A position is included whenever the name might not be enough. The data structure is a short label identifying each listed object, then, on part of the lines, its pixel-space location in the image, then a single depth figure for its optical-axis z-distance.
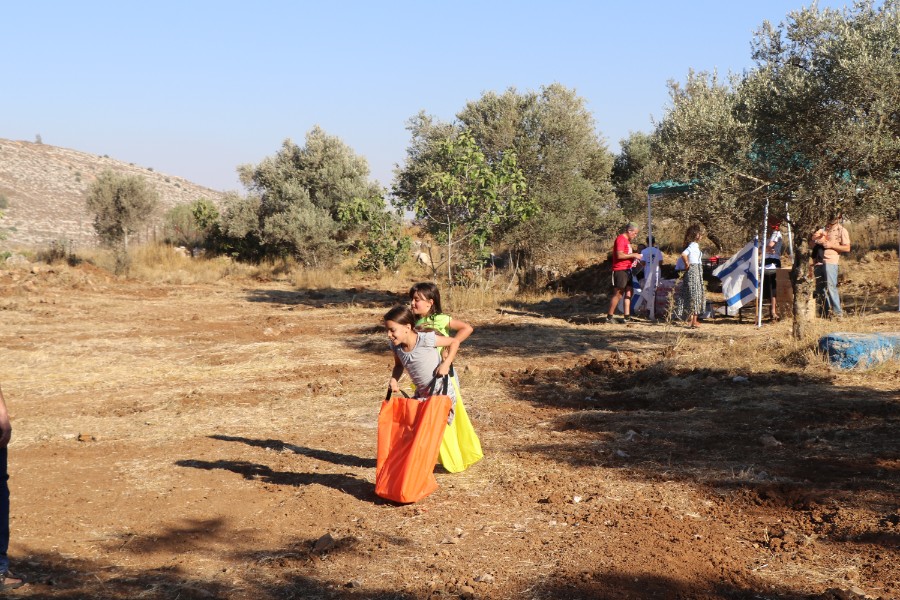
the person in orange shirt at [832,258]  12.45
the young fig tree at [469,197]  16.73
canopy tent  13.89
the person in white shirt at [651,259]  15.03
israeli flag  14.12
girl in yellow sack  6.03
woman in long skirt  13.23
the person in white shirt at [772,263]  13.91
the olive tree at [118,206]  27.58
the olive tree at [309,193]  25.73
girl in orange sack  5.79
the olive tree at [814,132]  9.30
